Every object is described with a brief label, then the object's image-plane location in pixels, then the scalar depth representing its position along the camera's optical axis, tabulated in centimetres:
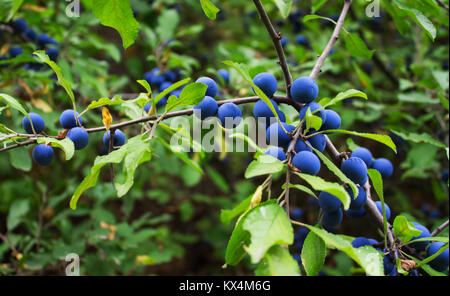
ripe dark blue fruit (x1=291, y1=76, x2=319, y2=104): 34
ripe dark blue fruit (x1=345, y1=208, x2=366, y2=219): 37
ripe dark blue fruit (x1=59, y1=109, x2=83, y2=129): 36
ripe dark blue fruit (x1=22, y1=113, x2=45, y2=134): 35
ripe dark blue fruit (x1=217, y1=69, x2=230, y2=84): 48
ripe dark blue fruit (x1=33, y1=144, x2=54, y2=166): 35
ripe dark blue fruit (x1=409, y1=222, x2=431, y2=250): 36
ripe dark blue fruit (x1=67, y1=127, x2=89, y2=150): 35
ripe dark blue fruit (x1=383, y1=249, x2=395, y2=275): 35
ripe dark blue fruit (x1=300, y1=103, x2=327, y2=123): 34
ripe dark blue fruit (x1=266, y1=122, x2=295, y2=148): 34
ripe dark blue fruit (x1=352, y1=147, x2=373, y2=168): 36
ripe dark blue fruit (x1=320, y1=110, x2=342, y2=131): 35
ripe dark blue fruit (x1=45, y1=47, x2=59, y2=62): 50
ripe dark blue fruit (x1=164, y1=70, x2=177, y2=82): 53
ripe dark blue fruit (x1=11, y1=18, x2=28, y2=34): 51
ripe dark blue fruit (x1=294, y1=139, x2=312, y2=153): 33
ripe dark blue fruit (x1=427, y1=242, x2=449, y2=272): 36
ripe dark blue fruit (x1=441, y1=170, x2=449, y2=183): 48
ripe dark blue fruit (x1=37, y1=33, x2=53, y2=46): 51
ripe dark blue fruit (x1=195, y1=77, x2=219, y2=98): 36
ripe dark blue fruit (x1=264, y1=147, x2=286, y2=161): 33
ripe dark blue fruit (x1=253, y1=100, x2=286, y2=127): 35
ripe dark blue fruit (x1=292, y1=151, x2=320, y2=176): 32
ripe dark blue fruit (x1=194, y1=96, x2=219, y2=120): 35
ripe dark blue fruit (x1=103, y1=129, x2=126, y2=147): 36
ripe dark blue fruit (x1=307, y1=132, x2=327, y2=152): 34
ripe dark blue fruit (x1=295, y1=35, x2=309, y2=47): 70
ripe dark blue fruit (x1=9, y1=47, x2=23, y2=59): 52
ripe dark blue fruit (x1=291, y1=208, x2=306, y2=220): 59
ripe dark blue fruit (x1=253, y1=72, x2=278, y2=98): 35
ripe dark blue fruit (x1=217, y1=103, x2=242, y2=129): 35
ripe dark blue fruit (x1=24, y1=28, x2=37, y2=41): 52
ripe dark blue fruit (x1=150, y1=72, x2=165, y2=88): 52
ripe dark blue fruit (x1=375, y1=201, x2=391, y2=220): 36
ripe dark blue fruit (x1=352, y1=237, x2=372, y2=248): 36
